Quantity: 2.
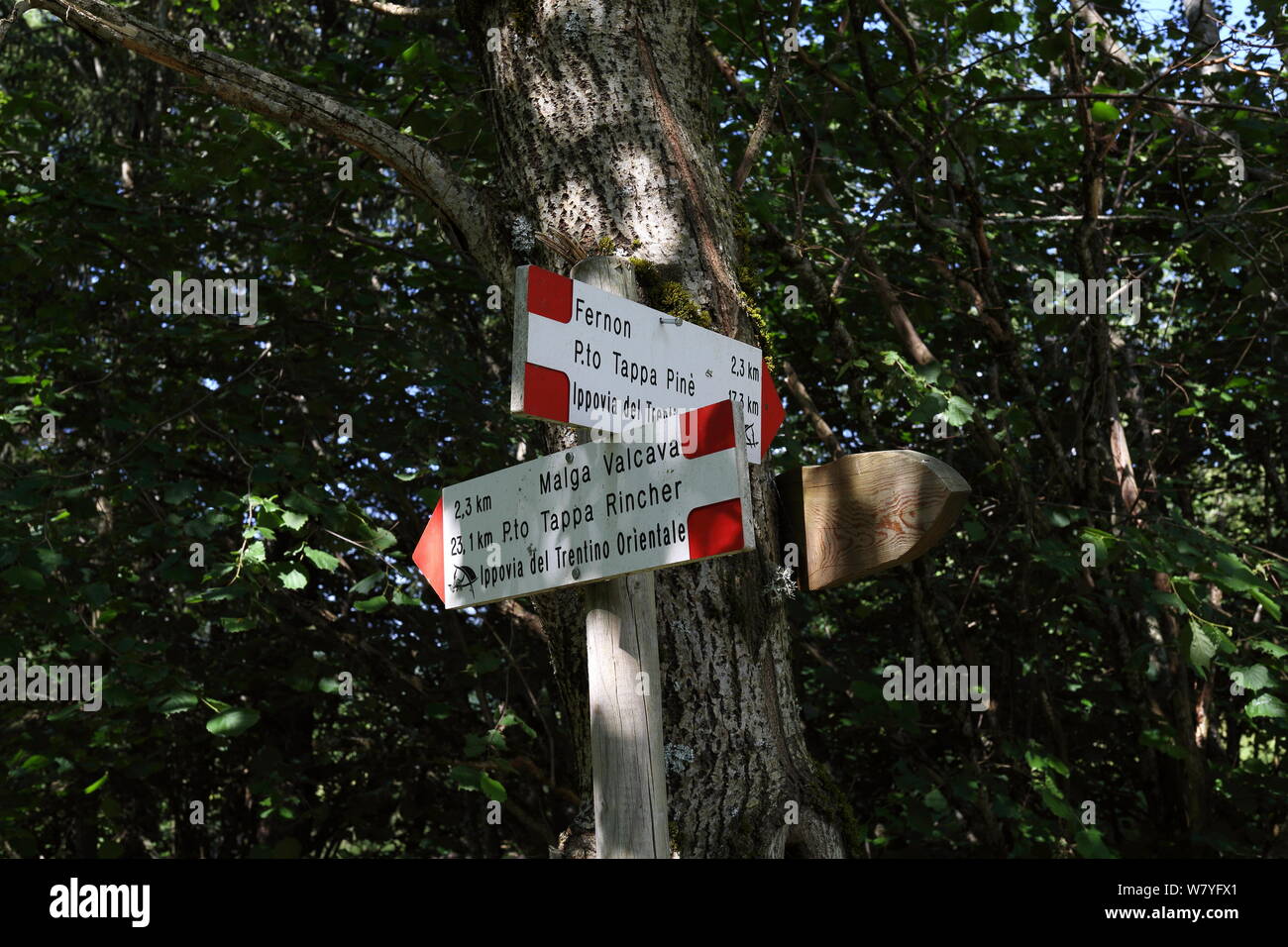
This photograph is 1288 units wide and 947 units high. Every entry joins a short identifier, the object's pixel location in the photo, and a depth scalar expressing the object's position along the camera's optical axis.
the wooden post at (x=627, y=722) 1.70
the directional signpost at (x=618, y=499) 1.62
